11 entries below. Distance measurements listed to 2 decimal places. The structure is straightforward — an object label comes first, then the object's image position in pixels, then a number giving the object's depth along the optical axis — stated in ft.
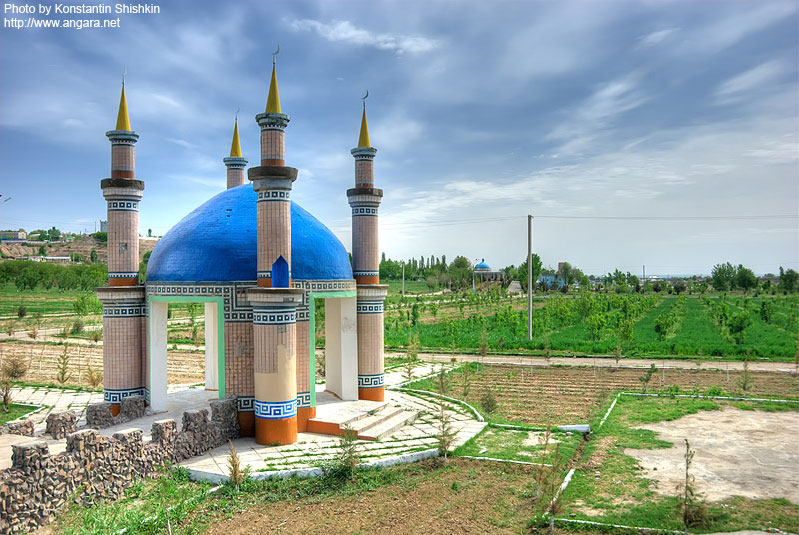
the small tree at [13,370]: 54.80
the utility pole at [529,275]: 84.94
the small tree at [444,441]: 32.68
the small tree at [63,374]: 56.19
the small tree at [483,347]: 69.50
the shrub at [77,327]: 99.57
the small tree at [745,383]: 50.71
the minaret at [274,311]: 34.99
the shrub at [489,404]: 44.37
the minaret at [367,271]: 45.62
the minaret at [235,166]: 53.20
